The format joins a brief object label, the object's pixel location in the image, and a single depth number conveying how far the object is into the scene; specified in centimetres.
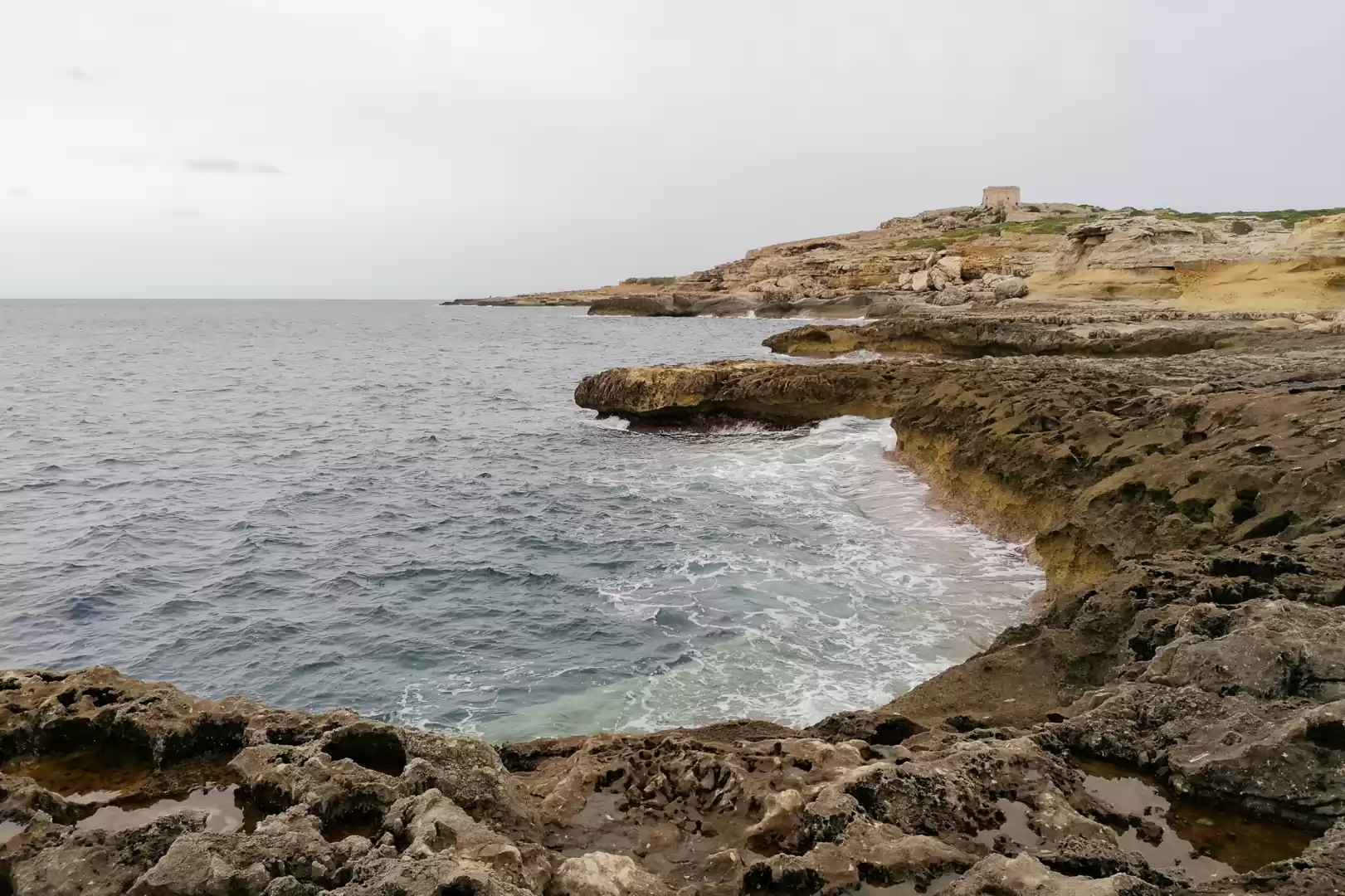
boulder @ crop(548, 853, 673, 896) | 434
